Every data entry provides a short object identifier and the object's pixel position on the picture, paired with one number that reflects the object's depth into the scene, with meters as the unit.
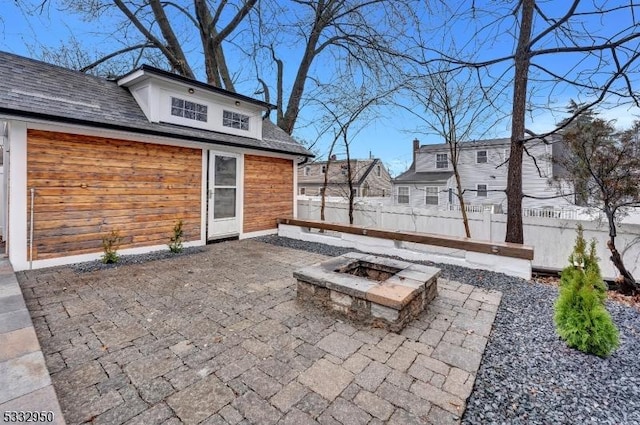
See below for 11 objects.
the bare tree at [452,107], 7.20
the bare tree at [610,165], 4.73
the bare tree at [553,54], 4.97
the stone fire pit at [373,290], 2.92
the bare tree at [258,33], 9.59
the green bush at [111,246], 5.24
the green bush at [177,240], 6.17
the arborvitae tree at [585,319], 2.50
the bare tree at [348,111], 9.52
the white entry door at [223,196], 7.16
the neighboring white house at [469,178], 16.45
